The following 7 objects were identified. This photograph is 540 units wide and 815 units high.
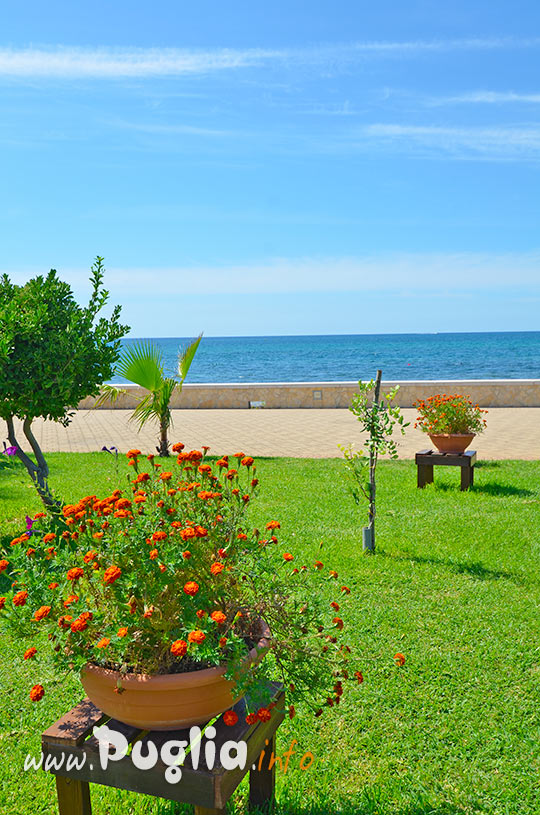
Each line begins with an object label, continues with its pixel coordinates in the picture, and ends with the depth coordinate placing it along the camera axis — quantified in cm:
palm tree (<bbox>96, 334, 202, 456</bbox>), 1033
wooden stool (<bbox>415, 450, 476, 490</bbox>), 841
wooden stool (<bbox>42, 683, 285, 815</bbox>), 196
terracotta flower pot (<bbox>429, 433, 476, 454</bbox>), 870
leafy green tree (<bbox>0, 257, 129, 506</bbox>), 582
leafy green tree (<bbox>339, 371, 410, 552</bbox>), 587
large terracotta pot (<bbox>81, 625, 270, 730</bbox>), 203
